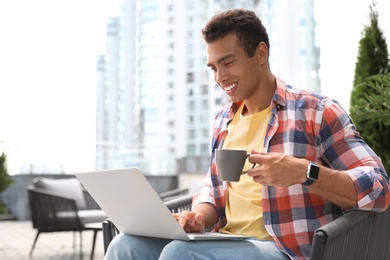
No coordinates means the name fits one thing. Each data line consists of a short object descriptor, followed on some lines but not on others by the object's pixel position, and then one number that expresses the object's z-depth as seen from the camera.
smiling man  1.38
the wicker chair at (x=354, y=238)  1.20
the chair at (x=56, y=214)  4.59
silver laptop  1.38
